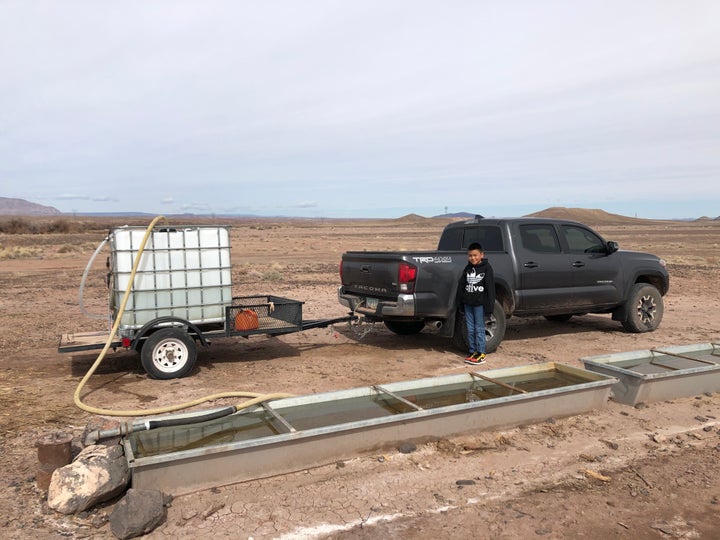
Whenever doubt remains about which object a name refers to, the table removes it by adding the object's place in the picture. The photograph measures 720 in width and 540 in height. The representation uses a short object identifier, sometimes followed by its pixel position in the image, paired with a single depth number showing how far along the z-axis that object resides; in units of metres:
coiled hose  5.36
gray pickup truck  8.24
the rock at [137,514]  3.75
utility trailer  7.16
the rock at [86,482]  4.03
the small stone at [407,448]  5.05
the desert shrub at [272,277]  19.43
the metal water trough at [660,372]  6.37
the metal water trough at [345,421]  4.31
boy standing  8.05
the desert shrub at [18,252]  30.70
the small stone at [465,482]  4.55
